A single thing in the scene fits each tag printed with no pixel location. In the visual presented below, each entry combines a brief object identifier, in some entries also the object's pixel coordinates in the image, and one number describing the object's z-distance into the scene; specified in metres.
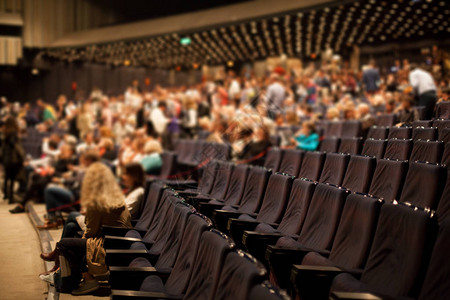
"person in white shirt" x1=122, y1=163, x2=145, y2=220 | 3.95
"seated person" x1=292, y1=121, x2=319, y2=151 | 5.90
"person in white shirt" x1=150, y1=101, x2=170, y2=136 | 8.65
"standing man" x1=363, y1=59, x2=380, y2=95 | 9.65
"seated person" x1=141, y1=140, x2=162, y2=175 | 6.06
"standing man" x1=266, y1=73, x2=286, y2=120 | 7.81
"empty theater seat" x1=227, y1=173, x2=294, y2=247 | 3.33
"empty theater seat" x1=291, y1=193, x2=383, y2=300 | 2.20
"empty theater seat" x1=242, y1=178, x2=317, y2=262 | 2.93
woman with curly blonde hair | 3.18
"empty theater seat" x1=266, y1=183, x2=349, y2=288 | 2.59
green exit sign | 14.78
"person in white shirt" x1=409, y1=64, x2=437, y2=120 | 6.17
